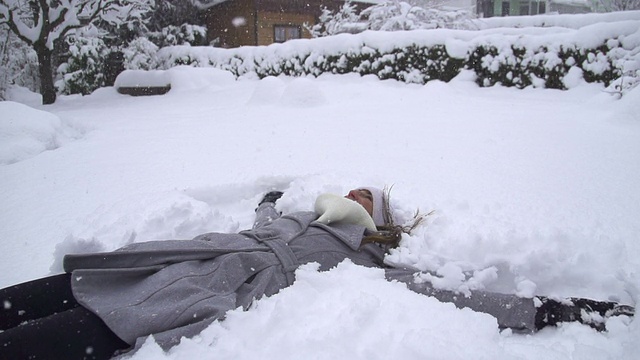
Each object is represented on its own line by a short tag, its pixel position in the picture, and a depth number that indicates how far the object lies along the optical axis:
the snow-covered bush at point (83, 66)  10.45
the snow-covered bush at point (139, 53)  11.55
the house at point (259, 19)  14.59
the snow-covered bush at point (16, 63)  10.09
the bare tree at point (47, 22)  8.50
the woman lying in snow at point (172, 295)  1.22
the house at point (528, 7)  23.12
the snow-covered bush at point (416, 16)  11.07
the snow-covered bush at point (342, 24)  12.20
